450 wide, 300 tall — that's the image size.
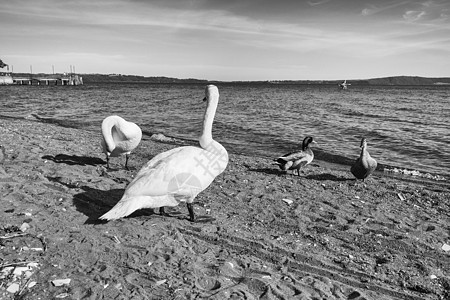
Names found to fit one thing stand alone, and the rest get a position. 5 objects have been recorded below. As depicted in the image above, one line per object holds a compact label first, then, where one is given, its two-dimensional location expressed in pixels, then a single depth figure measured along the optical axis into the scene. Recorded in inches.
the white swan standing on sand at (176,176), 188.9
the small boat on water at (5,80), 3834.4
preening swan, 333.7
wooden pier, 4587.6
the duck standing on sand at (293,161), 378.3
